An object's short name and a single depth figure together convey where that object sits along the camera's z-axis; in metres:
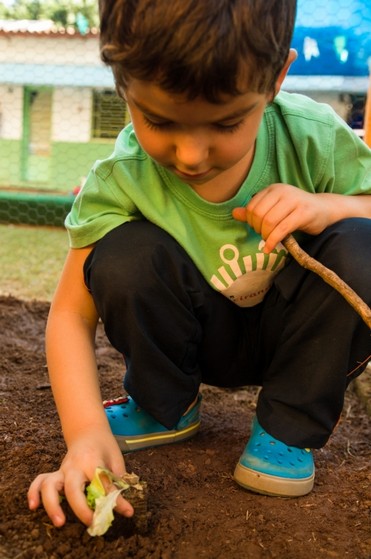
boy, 0.88
